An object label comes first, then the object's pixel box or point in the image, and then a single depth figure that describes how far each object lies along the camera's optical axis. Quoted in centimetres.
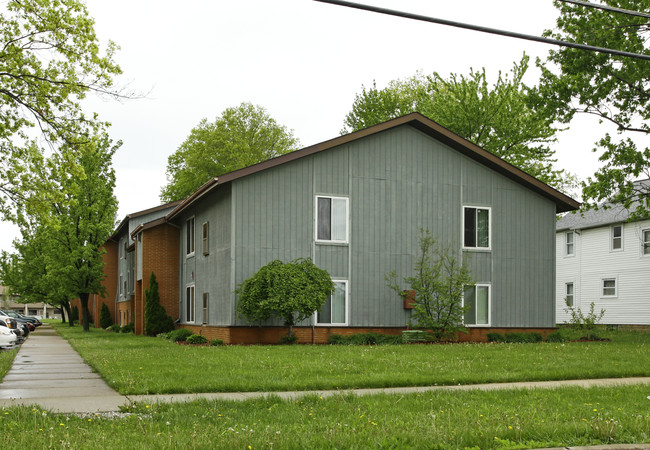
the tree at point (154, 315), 3294
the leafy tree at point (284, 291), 2308
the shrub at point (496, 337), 2683
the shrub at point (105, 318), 5288
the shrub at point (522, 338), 2695
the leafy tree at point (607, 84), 2817
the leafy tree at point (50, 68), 1958
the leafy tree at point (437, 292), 2509
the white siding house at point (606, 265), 4097
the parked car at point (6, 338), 2751
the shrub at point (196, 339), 2588
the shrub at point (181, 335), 2797
